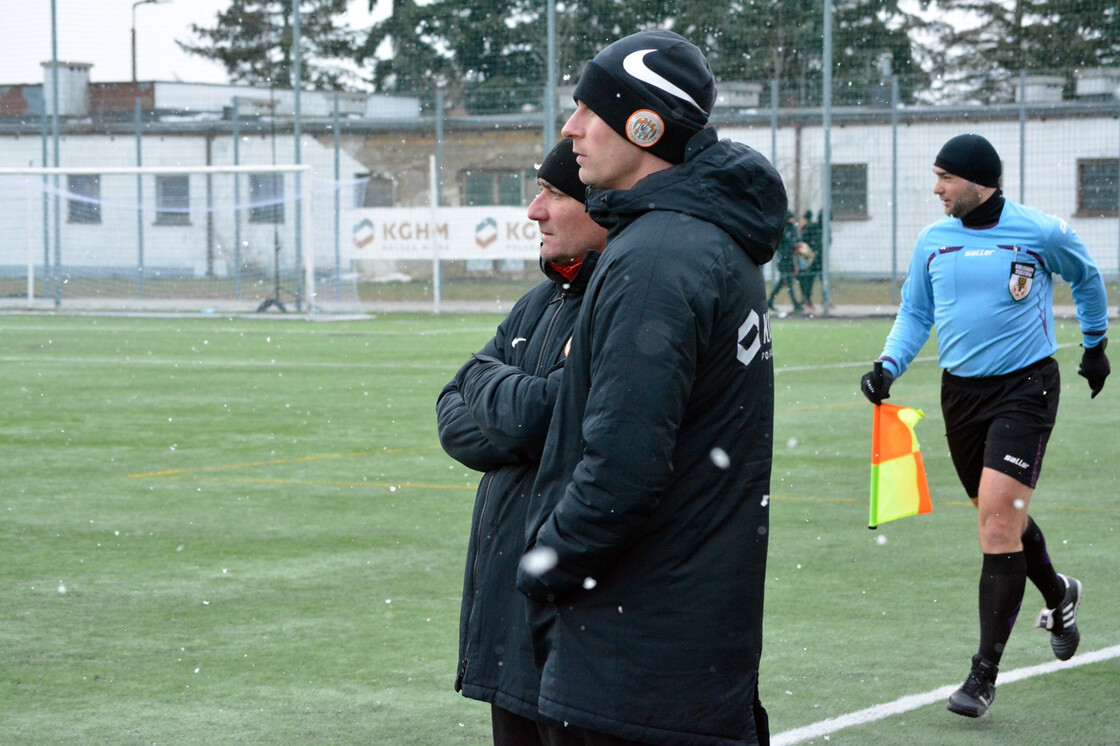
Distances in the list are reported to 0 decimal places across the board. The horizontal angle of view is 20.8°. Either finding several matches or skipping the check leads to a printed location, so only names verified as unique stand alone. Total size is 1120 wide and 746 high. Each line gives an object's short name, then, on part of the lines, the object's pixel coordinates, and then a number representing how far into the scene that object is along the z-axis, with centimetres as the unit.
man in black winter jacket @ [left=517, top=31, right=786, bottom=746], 503
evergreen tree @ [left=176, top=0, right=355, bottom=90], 7414
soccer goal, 6117
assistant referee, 1047
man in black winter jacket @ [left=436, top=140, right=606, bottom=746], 594
